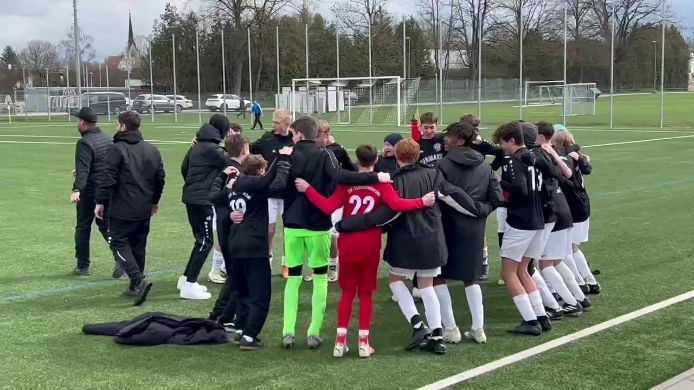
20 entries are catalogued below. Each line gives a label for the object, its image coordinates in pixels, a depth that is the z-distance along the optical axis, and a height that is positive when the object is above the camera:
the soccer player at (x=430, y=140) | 8.10 -0.19
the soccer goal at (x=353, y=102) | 47.44 +1.35
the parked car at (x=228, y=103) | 59.25 +1.67
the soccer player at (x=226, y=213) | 6.41 -0.80
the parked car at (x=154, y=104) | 58.45 +1.66
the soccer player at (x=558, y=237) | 7.00 -1.08
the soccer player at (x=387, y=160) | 8.04 -0.40
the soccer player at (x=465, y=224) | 6.27 -0.84
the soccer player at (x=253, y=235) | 6.08 -0.90
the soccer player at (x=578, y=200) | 7.61 -0.81
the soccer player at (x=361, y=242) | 5.86 -0.93
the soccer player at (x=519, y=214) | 6.52 -0.80
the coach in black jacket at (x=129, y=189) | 7.96 -0.67
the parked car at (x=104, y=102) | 57.34 +1.78
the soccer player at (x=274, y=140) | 8.13 -0.18
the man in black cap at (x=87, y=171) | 8.80 -0.53
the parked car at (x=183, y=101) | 61.95 +1.93
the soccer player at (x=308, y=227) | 6.15 -0.84
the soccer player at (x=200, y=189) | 7.87 -0.67
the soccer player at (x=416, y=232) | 5.92 -0.86
